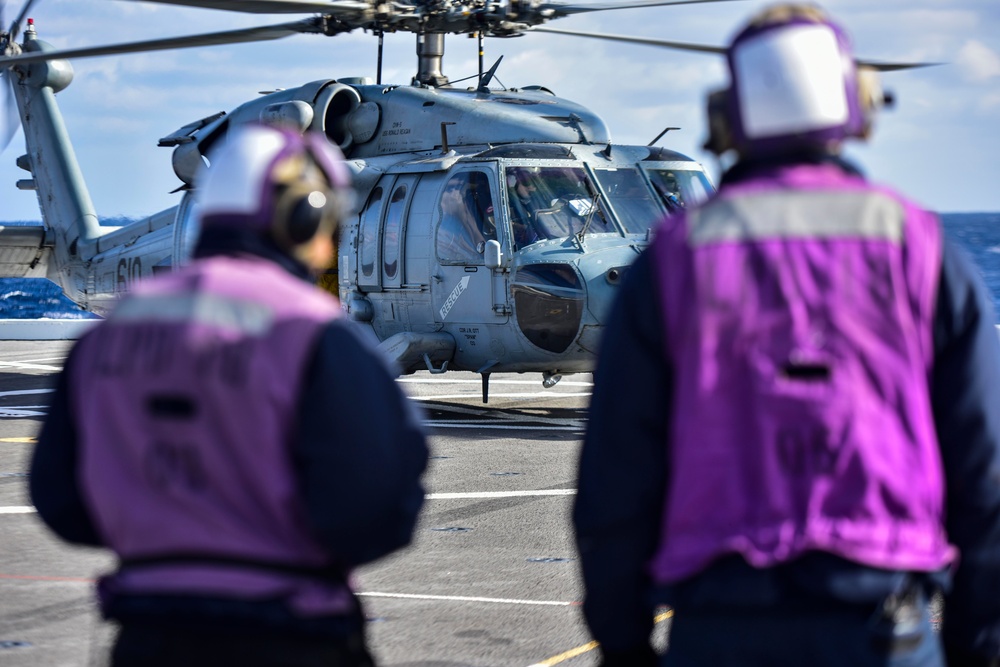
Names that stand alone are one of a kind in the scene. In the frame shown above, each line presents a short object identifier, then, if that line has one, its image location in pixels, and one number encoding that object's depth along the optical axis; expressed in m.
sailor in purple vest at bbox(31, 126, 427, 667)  5.01
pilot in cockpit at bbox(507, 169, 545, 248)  24.36
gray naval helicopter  23.97
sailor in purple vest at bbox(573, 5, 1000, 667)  4.76
